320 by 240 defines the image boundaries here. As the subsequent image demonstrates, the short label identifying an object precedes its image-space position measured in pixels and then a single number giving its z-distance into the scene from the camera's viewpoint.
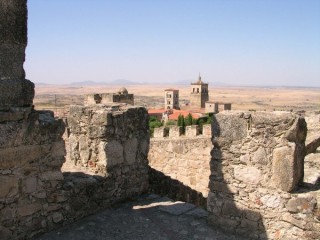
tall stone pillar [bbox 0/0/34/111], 3.97
